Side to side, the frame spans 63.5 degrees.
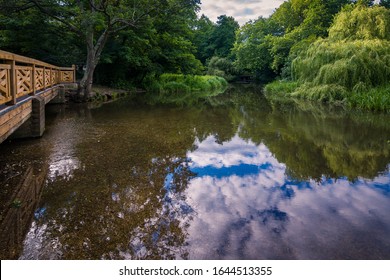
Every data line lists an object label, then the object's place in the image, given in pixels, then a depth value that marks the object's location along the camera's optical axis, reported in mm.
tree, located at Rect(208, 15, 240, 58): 51531
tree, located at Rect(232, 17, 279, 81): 36188
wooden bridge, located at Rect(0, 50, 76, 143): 4904
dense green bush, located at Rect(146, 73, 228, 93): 26312
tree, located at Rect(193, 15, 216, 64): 52875
